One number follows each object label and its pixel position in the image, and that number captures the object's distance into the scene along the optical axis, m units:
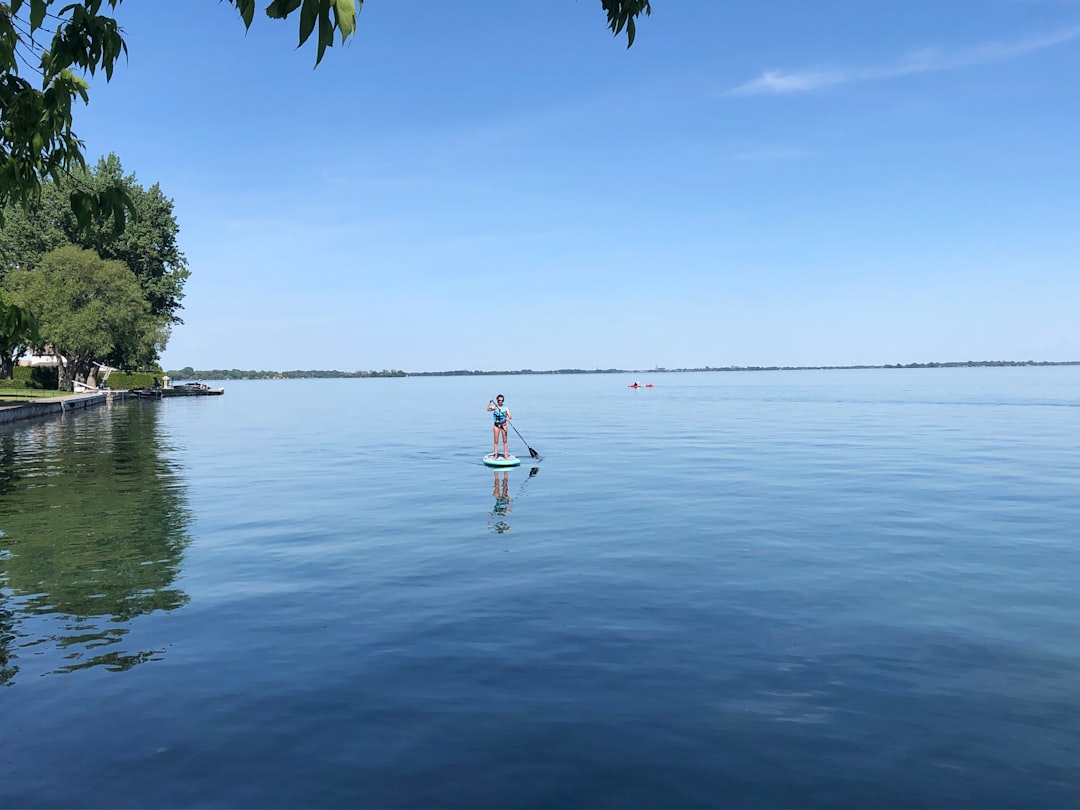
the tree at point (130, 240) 94.94
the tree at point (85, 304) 79.69
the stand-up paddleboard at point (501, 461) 30.47
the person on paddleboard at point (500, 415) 32.19
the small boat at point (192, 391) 129.70
